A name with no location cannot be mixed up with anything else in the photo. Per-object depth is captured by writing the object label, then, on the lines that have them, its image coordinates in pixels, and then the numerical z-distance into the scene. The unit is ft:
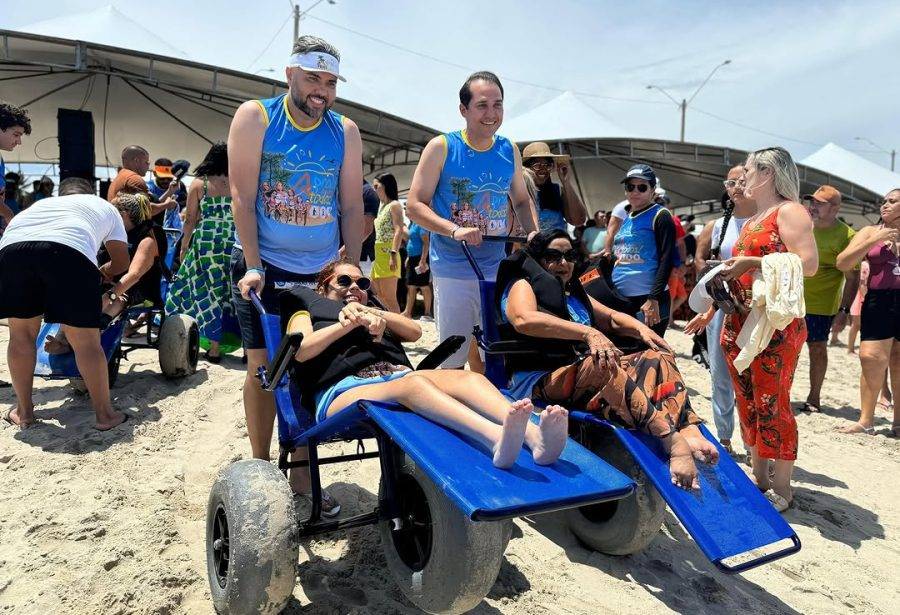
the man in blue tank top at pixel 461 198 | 11.53
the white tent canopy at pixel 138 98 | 42.42
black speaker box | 33.45
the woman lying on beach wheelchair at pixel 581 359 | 8.73
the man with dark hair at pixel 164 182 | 25.60
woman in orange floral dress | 10.48
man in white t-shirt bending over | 12.41
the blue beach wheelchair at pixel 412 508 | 6.05
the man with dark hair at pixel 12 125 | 15.34
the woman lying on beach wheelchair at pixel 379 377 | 6.59
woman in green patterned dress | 18.49
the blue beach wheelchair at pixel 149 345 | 14.14
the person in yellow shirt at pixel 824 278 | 17.13
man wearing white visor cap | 9.11
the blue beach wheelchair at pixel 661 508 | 7.70
